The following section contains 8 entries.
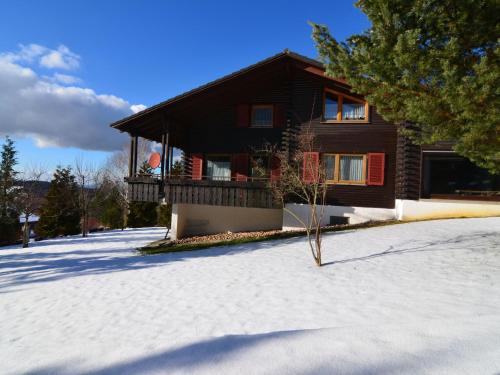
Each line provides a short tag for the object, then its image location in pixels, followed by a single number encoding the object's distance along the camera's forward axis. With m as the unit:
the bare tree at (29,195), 22.98
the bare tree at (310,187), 8.68
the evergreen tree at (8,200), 27.47
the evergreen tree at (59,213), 30.88
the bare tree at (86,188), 26.46
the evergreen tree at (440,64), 5.93
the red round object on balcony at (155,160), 16.36
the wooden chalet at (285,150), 14.89
